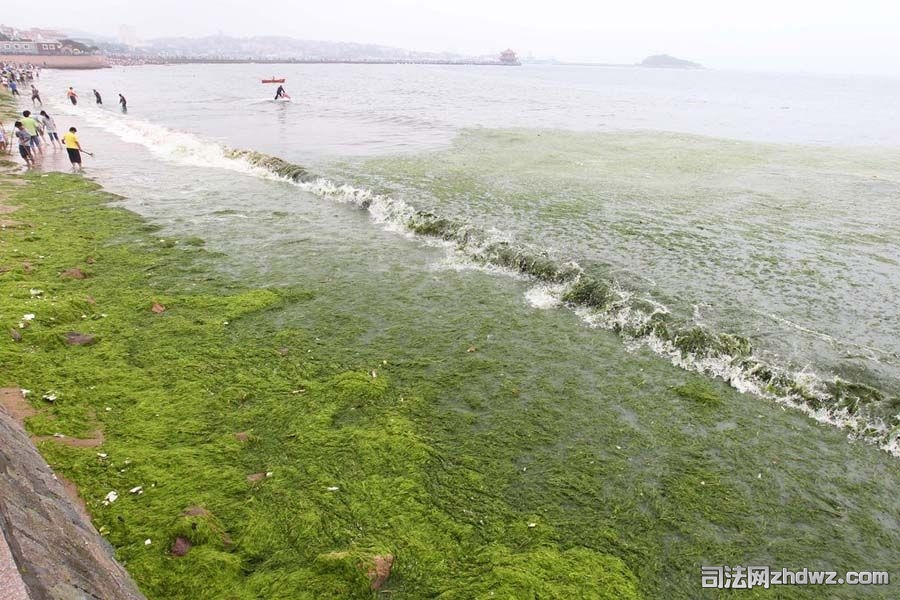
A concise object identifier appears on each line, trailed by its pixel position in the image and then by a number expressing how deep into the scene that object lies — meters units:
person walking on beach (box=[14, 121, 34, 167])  22.36
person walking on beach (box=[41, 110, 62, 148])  27.66
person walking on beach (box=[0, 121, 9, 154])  24.70
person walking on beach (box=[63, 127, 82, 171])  21.48
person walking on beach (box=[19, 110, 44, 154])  23.55
